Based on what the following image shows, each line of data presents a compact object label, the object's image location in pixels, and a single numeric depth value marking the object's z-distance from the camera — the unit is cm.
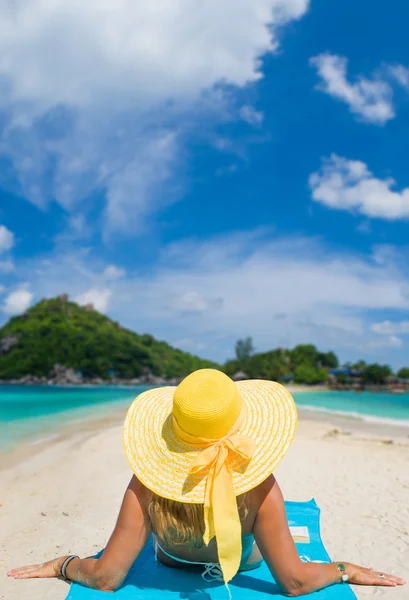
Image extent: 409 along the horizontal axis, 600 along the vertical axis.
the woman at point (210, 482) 222
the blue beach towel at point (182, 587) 261
